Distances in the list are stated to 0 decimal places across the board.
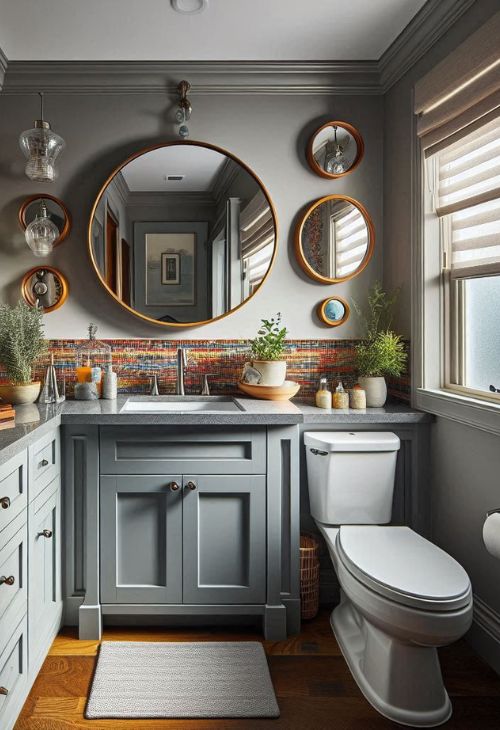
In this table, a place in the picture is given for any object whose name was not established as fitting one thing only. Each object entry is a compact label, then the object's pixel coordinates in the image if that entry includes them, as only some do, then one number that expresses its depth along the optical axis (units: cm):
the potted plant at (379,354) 275
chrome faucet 293
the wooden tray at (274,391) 277
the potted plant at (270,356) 280
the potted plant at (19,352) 256
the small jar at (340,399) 276
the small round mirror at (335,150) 297
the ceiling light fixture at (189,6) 238
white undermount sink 282
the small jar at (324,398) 276
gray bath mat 194
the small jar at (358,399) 272
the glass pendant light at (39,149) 265
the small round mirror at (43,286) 293
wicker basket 251
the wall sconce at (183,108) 290
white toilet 173
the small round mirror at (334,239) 299
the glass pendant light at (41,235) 282
